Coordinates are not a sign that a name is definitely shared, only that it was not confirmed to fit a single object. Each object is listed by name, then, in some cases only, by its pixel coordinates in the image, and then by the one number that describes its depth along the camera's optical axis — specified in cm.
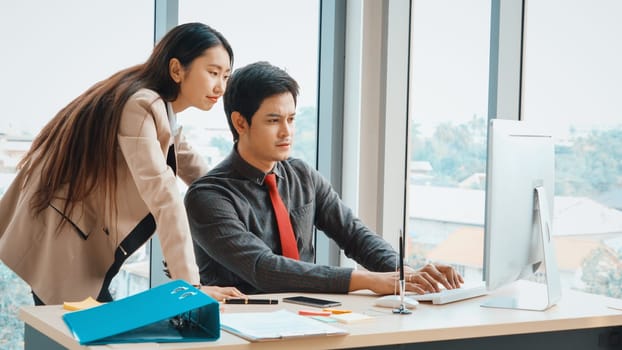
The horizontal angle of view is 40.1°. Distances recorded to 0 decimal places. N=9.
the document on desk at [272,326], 167
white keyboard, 219
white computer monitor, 206
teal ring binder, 159
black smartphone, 208
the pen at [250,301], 208
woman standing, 233
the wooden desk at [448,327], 172
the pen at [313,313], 196
